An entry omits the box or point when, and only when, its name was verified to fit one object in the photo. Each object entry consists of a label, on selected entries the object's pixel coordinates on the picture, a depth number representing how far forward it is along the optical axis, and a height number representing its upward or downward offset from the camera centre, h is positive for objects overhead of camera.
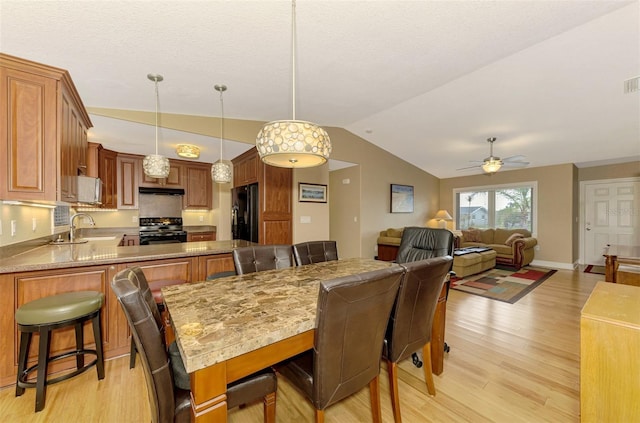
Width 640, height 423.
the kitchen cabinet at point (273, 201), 4.07 +0.16
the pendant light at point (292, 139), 1.32 +0.37
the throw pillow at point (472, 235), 6.83 -0.66
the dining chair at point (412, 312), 1.42 -0.59
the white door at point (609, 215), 5.56 -0.10
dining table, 0.88 -0.47
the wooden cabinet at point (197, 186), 5.28 +0.50
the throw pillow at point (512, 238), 5.77 -0.61
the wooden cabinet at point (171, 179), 4.84 +0.59
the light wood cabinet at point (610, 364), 1.13 -0.69
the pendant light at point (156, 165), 2.61 +0.45
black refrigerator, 4.12 -0.03
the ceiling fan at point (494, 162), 4.43 +0.83
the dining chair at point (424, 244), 2.51 -0.34
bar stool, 1.60 -0.72
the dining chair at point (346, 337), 1.07 -0.57
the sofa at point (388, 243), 5.66 -0.73
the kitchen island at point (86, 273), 1.80 -0.52
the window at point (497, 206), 6.56 +0.12
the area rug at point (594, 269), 5.35 -1.26
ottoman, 4.70 -0.99
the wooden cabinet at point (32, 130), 1.85 +0.61
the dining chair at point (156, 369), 0.93 -0.59
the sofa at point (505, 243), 5.57 -0.77
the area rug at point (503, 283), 3.94 -1.26
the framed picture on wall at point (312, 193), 4.60 +0.32
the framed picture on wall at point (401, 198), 6.58 +0.32
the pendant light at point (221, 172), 3.15 +0.46
